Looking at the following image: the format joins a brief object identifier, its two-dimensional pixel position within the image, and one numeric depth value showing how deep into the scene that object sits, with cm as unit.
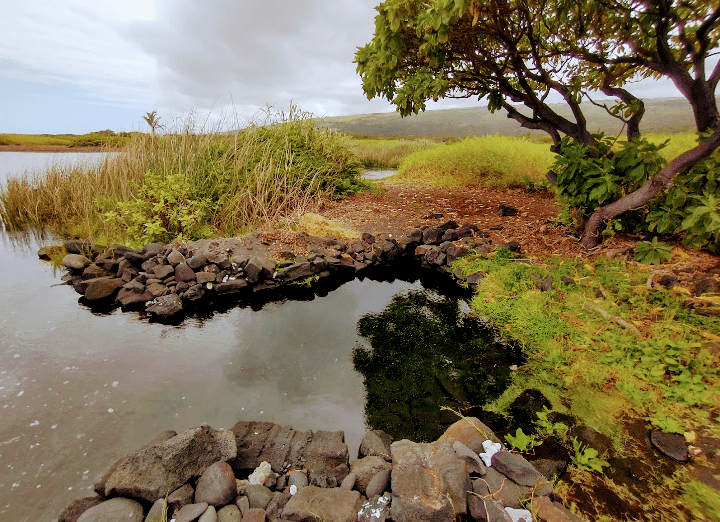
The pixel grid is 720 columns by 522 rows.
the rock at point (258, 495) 214
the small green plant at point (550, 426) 277
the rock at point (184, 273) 536
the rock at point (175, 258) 559
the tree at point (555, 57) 450
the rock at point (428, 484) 187
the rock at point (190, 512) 199
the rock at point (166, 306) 474
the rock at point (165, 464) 210
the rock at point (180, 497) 209
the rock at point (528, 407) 293
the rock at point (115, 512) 196
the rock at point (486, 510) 186
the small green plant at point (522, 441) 263
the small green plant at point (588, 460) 242
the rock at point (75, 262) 561
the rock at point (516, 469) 208
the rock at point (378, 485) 210
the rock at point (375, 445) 254
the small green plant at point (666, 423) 265
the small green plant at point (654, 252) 472
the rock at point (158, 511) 199
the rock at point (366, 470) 228
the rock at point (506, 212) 787
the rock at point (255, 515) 196
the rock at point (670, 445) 245
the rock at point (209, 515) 199
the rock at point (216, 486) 212
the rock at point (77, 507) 203
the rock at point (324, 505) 196
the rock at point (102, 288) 501
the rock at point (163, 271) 537
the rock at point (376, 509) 193
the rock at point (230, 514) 201
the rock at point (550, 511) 186
